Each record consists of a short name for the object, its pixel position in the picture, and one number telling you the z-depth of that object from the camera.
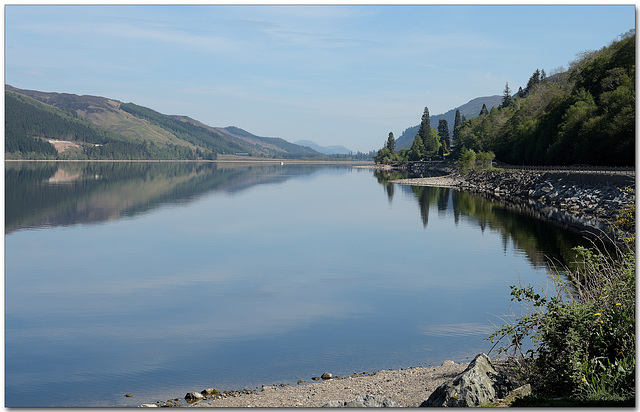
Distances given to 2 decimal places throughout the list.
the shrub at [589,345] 11.02
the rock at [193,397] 15.37
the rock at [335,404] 11.88
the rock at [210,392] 15.82
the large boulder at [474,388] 11.91
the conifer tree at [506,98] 183.45
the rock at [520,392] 11.81
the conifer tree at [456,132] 189.49
